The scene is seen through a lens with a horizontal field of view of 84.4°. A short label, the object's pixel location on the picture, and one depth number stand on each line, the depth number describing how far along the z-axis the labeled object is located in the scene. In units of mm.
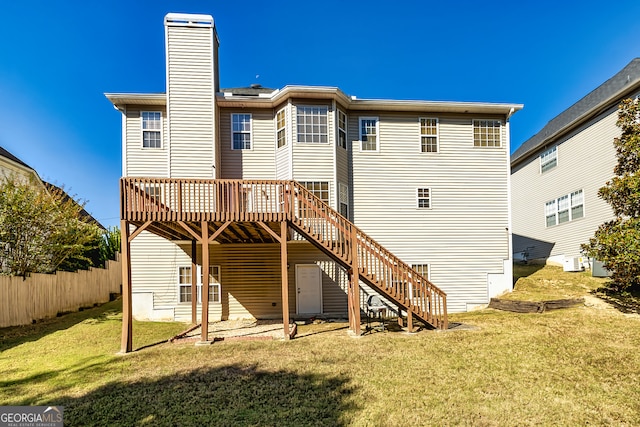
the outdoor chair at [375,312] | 10773
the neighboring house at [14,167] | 18673
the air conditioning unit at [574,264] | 15148
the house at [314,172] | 12523
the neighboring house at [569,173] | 14703
